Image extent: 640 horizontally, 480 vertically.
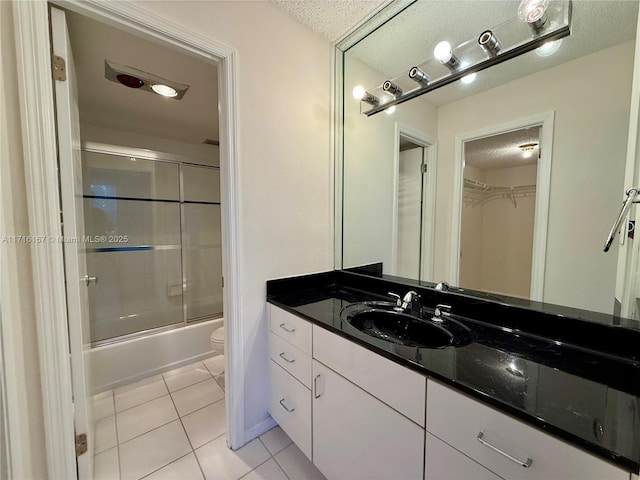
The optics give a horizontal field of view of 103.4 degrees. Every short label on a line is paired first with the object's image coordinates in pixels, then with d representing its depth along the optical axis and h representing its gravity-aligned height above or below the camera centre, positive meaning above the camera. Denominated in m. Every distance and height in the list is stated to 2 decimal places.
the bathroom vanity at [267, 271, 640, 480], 0.57 -0.47
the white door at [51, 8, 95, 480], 1.01 -0.02
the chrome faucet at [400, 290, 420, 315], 1.25 -0.39
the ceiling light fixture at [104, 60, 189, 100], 1.54 +0.93
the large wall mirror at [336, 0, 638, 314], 1.15 +0.41
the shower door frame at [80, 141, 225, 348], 2.24 +0.66
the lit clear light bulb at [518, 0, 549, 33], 1.08 +0.92
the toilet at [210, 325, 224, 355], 2.03 -0.95
